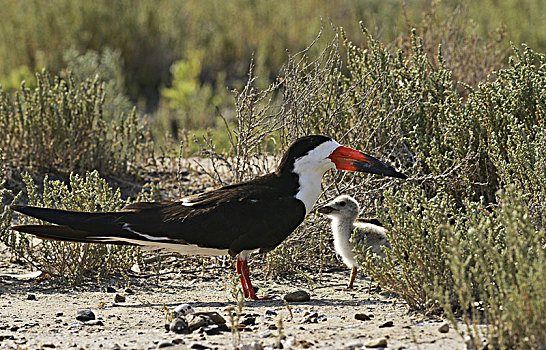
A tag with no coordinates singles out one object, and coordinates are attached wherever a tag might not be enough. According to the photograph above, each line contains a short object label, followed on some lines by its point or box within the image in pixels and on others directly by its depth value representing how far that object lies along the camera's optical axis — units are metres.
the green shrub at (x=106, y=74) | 16.97
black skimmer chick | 10.17
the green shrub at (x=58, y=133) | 13.76
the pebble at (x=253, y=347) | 6.85
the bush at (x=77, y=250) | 10.07
